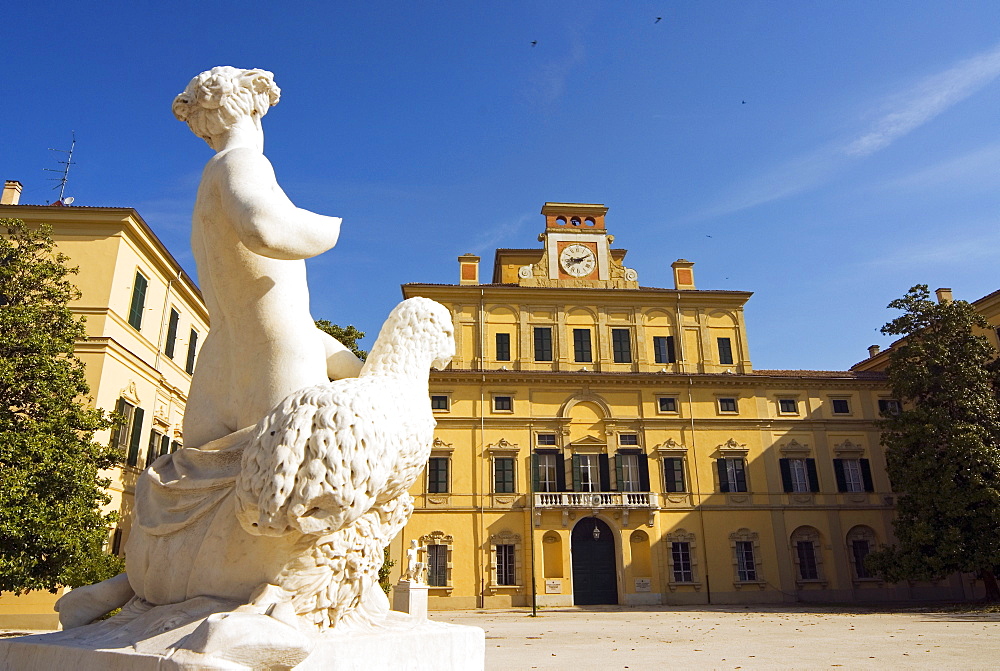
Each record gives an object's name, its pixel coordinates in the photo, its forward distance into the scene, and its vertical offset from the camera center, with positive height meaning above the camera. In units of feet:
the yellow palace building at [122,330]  54.03 +19.54
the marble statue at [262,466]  5.32 +0.75
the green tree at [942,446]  64.18 +10.14
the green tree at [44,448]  36.40 +6.25
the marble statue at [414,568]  53.31 -1.10
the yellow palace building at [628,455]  82.48 +12.36
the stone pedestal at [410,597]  46.96 -3.02
